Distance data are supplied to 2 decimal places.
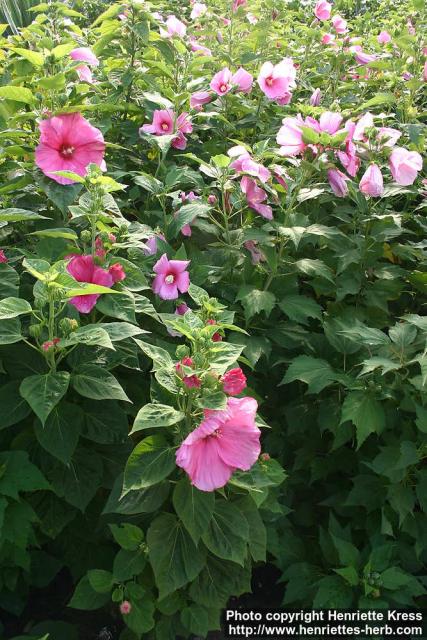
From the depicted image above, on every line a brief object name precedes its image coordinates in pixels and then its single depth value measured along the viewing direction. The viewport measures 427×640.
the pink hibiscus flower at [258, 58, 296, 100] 2.63
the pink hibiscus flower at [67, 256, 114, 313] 1.72
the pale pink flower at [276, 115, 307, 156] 2.15
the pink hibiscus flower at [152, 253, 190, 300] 1.99
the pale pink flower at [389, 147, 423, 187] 2.20
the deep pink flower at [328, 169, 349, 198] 2.18
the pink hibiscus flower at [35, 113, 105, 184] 1.89
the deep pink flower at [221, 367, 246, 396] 1.50
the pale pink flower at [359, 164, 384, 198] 2.16
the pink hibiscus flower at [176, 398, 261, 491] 1.46
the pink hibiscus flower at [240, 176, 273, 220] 2.16
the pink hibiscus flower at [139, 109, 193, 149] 2.45
